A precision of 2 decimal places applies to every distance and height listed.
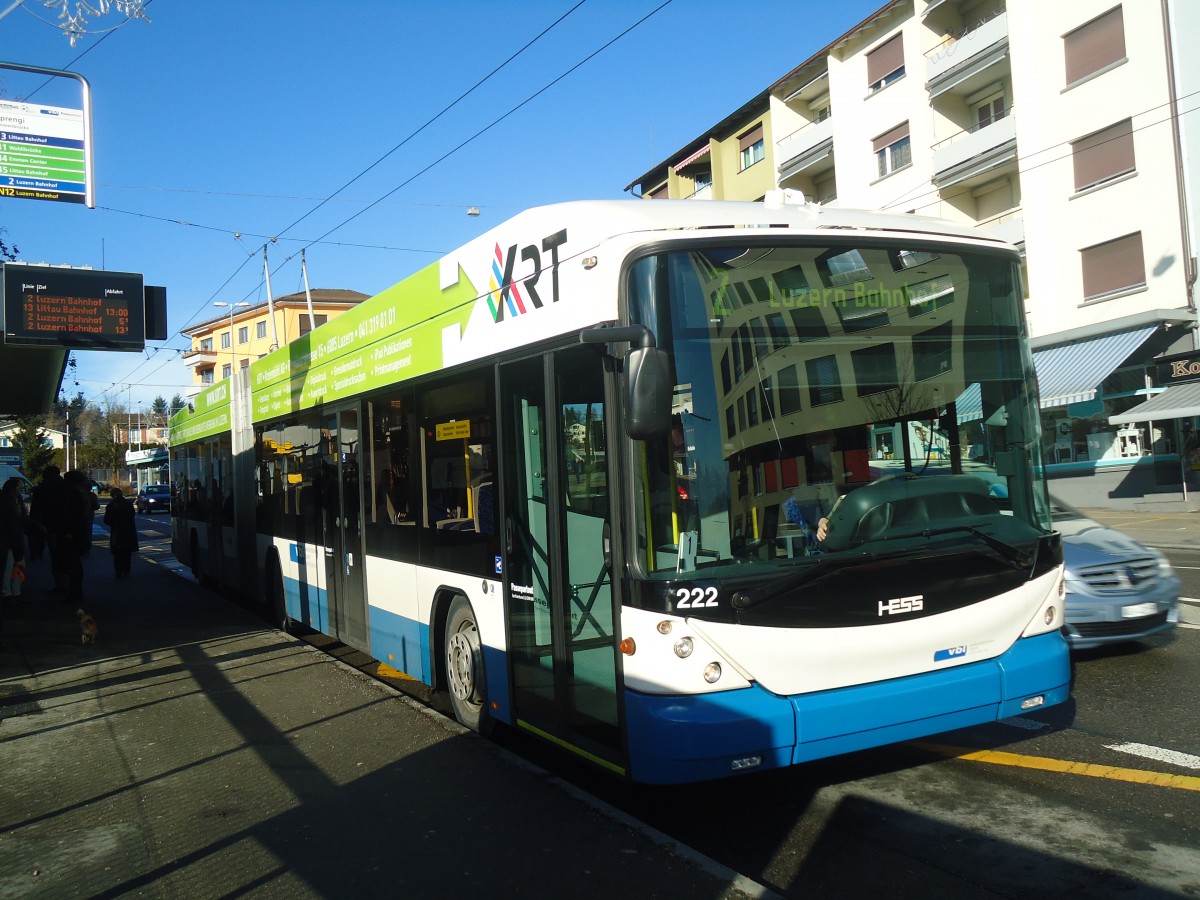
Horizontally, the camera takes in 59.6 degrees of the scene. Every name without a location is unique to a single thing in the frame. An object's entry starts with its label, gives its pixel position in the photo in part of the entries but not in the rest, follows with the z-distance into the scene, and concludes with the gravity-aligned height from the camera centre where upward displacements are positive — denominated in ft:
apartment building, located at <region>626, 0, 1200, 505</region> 76.95 +23.61
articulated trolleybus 15.21 -0.30
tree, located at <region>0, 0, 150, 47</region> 30.22 +14.42
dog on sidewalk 36.50 -4.19
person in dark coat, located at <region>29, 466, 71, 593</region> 49.90 -0.11
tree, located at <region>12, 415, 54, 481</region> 180.04 +11.45
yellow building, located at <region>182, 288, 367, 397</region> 252.01 +43.38
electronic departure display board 38.73 +7.70
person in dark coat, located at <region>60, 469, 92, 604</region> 49.90 -1.14
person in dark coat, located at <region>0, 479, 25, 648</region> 39.14 -0.47
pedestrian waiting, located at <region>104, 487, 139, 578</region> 64.03 -1.48
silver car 24.57 -3.54
